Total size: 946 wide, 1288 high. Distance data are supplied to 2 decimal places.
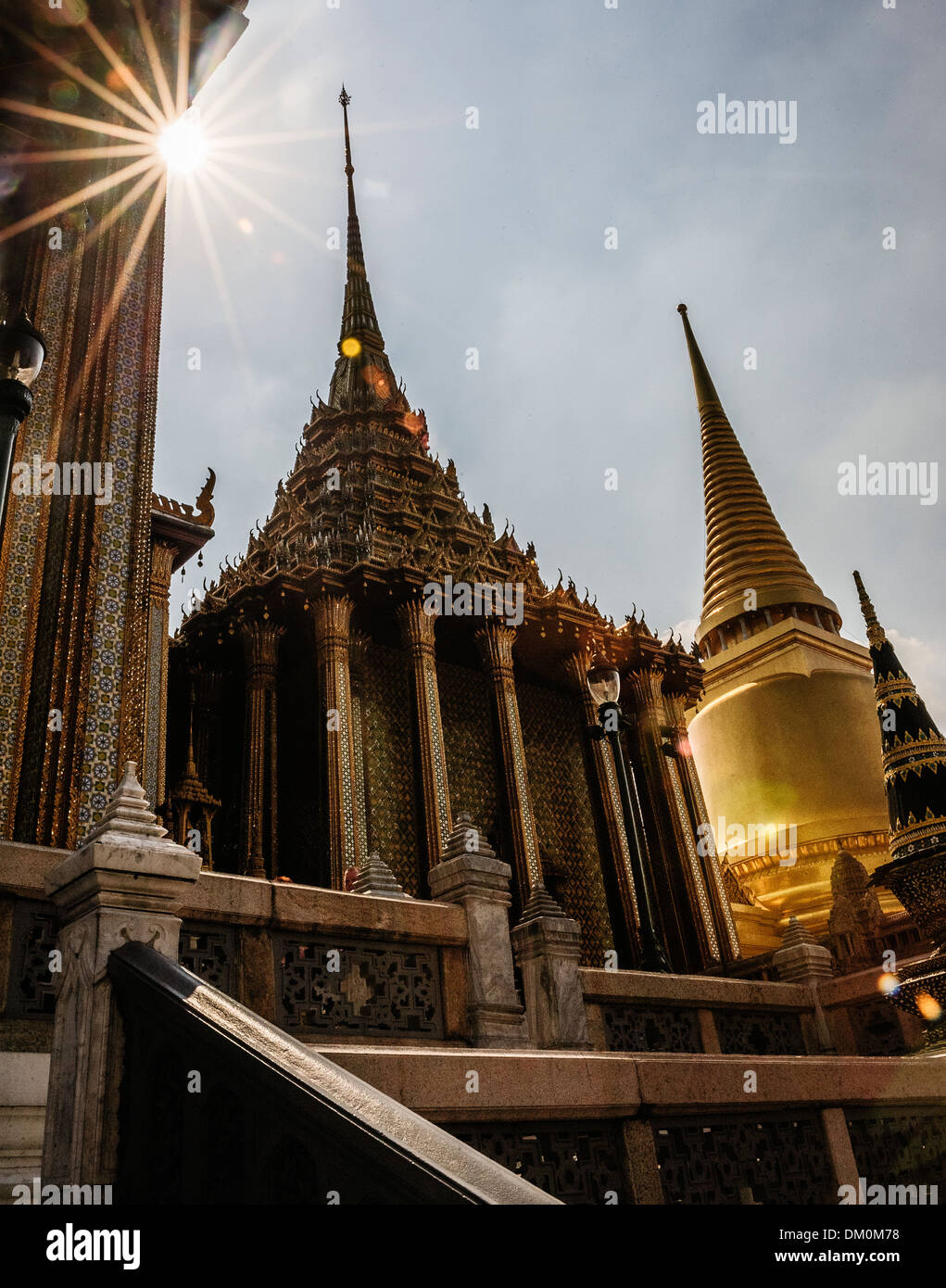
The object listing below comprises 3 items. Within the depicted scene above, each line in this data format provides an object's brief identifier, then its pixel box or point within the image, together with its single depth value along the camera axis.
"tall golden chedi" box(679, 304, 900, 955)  22.53
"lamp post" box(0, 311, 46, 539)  4.52
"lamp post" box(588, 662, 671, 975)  8.46
